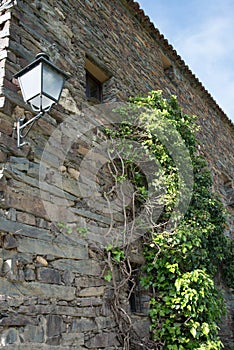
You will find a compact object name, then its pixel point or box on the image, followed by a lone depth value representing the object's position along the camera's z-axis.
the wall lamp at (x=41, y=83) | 2.56
